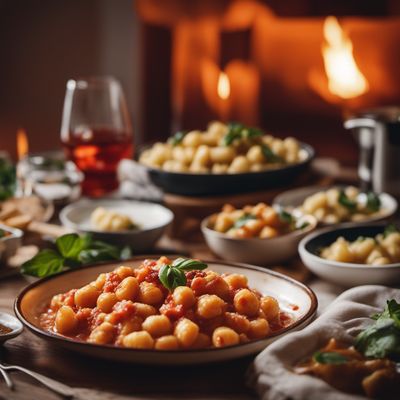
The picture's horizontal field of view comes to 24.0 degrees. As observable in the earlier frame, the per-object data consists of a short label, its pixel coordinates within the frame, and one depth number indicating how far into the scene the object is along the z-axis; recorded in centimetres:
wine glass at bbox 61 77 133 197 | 137
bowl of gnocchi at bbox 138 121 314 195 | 128
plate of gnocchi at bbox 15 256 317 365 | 83
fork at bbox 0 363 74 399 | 80
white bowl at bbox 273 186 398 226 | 122
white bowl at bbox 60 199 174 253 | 118
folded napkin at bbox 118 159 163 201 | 133
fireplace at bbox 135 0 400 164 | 226
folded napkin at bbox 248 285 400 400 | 79
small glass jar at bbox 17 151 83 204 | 139
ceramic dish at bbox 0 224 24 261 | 110
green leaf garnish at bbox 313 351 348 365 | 79
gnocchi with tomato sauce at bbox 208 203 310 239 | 114
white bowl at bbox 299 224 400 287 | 103
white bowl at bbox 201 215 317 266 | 113
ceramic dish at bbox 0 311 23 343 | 89
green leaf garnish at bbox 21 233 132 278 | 107
